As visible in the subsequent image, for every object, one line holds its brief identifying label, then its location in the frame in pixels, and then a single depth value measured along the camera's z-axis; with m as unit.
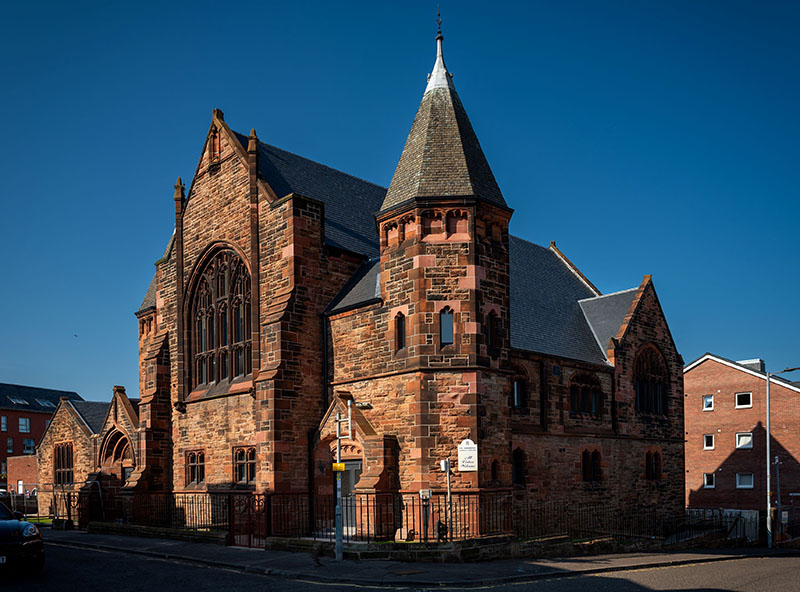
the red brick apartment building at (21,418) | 75.12
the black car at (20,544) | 15.66
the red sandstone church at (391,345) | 22.84
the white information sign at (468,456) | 21.77
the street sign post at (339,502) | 18.73
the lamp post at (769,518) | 31.75
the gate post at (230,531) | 23.38
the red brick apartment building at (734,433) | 44.81
